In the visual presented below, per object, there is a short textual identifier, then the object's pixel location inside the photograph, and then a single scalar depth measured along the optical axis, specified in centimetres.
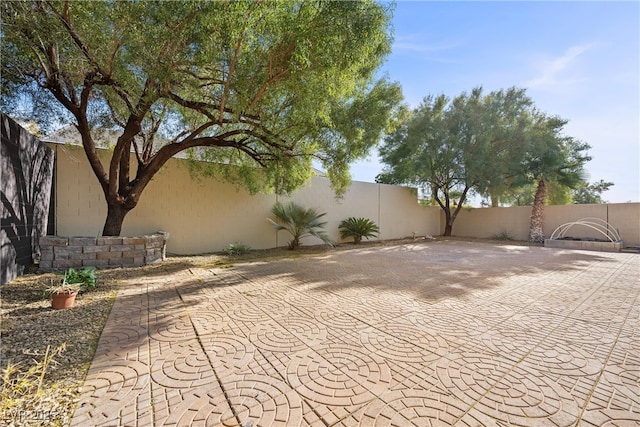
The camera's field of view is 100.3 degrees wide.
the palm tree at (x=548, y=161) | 1046
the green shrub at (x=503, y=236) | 1216
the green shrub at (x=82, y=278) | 348
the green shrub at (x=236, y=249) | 715
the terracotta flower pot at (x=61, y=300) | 289
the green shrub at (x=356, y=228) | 973
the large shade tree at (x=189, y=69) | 325
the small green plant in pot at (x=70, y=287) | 290
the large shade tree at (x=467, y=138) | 1047
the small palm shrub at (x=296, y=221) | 787
